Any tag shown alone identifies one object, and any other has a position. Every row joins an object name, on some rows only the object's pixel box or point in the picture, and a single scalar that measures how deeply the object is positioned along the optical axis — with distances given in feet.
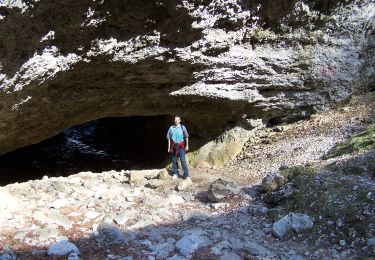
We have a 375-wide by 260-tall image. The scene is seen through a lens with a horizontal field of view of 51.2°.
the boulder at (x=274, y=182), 25.13
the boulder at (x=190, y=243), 18.31
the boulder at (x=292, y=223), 20.08
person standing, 31.37
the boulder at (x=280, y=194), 23.17
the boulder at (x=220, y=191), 25.76
